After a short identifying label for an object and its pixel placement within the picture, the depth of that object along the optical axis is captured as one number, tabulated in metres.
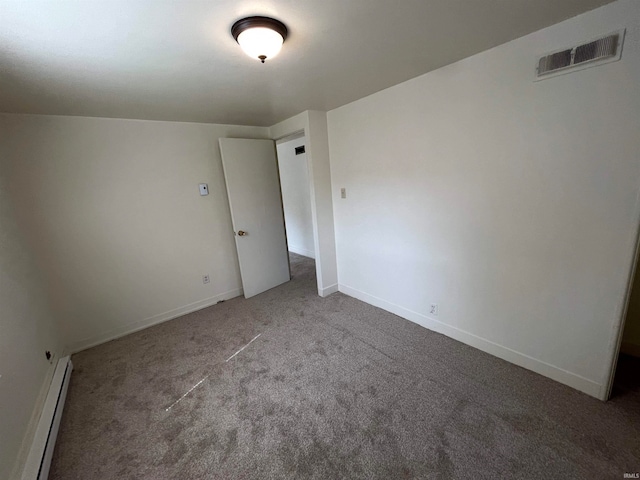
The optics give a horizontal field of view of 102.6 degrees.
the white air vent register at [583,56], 1.32
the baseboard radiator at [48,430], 1.33
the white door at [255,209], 3.20
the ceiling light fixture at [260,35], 1.23
